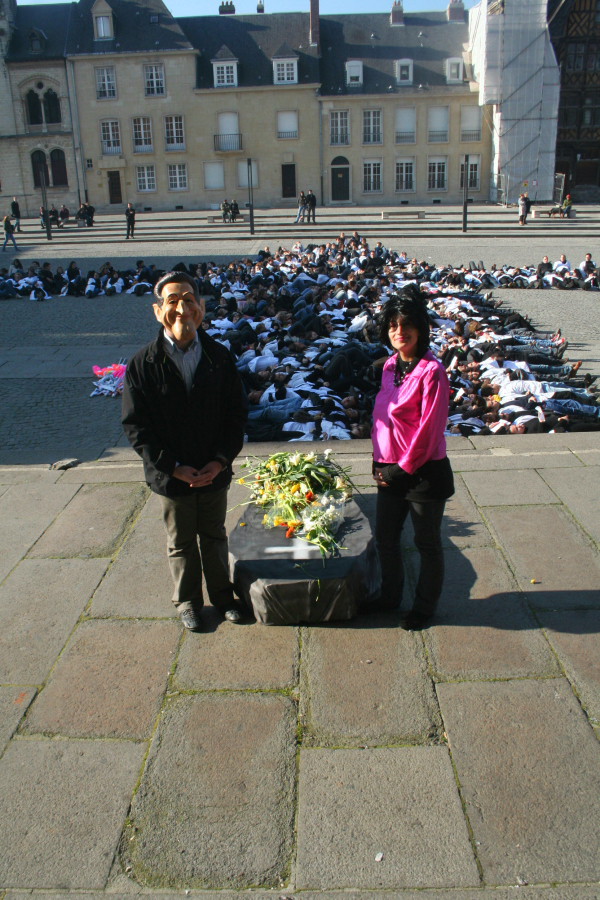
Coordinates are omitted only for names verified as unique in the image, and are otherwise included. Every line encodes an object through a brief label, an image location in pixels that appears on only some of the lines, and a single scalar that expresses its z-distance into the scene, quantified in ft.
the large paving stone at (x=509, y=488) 19.63
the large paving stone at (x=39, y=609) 13.48
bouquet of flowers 14.69
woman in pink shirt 12.64
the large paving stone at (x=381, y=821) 9.15
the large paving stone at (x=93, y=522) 17.81
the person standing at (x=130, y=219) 111.99
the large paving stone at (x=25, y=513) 17.87
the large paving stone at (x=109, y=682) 11.85
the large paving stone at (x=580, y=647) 12.19
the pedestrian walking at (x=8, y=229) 107.04
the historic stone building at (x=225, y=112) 166.09
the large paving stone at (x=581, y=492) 18.25
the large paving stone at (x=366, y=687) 11.53
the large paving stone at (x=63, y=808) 9.36
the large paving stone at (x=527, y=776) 9.29
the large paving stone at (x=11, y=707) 11.76
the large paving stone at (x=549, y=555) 15.07
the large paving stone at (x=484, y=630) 12.94
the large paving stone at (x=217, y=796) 9.34
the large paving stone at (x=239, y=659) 12.78
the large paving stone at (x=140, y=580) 15.17
